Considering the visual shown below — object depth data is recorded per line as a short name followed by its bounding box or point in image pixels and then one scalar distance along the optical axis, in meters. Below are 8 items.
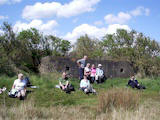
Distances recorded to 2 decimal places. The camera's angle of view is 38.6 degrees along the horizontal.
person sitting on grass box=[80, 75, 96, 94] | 8.90
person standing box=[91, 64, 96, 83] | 11.55
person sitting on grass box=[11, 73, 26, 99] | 7.83
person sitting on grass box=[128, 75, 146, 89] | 10.41
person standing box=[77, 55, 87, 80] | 11.27
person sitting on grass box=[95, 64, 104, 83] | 11.60
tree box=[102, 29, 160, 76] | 15.86
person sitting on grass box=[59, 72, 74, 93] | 9.14
